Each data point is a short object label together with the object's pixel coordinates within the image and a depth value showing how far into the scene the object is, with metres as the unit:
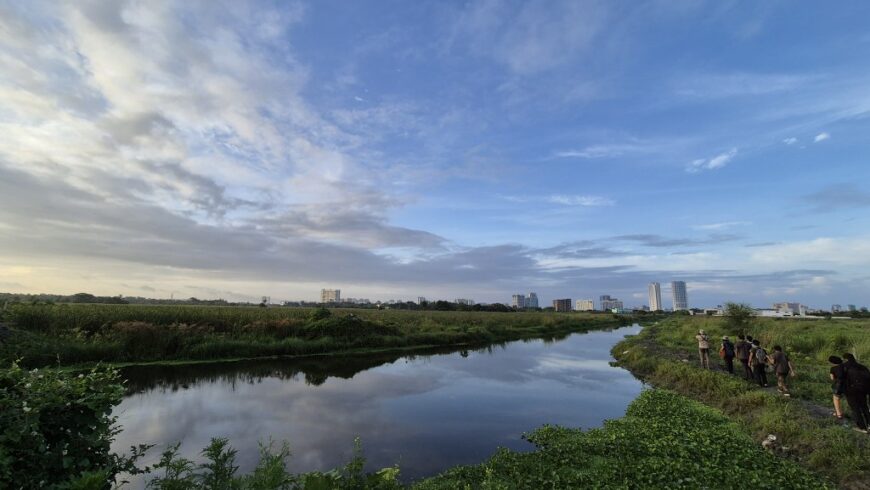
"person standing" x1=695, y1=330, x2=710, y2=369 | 19.09
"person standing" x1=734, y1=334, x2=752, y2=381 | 16.94
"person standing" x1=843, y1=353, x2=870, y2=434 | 10.49
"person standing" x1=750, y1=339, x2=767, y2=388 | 15.83
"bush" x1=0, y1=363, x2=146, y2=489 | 3.55
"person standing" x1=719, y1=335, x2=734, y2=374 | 18.55
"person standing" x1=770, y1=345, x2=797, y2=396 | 14.30
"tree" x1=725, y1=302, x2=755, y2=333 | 34.16
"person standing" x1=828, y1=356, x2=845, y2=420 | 11.05
